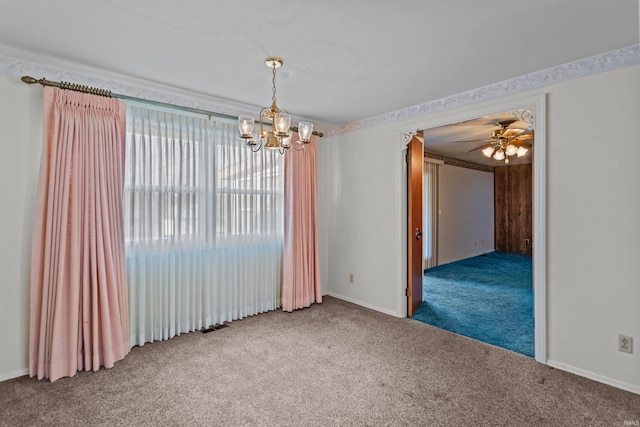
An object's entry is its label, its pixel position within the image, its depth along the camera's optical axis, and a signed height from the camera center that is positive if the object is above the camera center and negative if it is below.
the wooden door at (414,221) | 3.96 -0.12
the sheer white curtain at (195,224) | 3.07 -0.12
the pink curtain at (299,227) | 4.12 -0.18
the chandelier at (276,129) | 2.32 +0.62
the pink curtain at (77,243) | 2.50 -0.23
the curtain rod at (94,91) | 2.48 +1.06
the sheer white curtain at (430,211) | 6.80 +0.02
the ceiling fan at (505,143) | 4.40 +1.03
